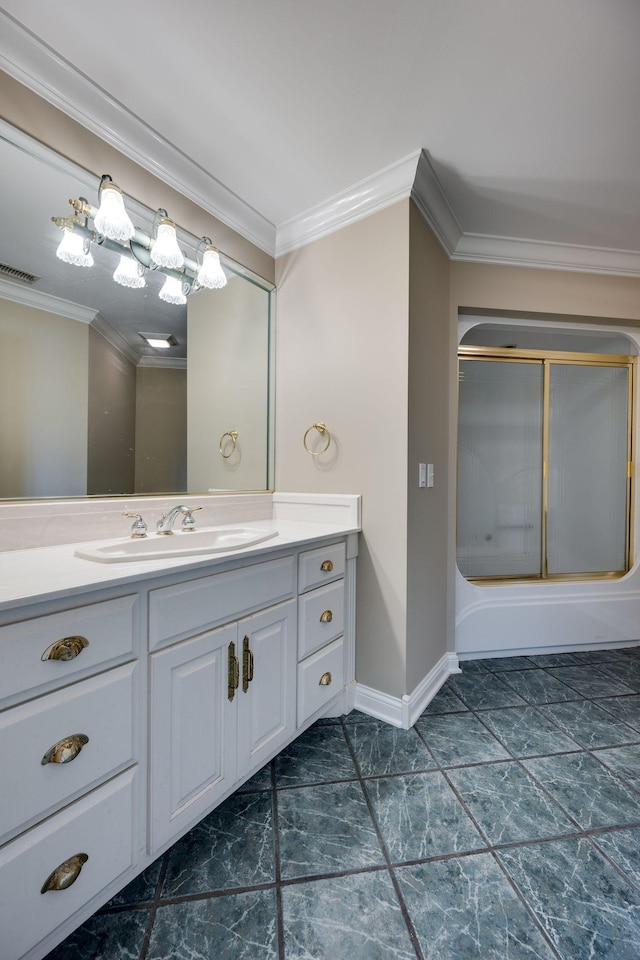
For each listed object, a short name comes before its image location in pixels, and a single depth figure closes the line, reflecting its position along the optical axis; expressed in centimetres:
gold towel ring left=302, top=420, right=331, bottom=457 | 184
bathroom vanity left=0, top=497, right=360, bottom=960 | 71
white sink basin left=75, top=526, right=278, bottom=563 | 102
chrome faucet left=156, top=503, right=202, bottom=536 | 142
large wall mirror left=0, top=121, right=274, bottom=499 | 118
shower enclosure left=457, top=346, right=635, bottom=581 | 256
